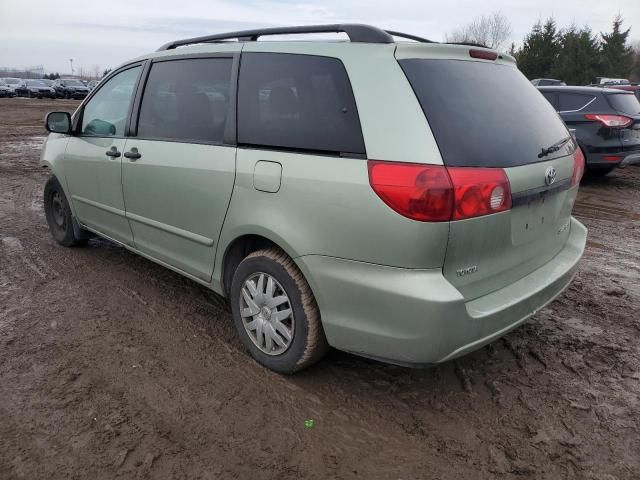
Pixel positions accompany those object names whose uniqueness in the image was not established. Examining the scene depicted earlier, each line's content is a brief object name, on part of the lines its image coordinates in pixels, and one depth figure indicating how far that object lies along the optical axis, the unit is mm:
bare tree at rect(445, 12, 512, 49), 61125
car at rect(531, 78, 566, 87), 16883
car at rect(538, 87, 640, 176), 8414
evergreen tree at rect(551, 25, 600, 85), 38875
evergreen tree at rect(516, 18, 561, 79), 40000
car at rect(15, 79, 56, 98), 40862
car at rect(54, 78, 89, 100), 41406
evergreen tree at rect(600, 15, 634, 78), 41031
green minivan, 2270
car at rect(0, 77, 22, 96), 40938
